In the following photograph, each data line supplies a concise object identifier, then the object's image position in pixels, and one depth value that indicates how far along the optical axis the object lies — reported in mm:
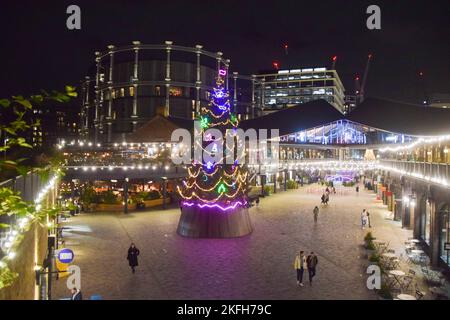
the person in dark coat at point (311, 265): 16156
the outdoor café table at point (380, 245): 21438
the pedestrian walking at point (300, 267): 15961
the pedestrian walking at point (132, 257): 17438
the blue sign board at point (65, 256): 14344
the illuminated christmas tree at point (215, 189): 25016
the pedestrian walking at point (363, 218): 28156
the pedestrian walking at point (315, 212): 30966
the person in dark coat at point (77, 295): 12583
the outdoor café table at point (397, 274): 15680
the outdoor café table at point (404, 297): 13227
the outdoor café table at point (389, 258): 18003
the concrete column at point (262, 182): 49956
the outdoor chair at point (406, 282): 15336
